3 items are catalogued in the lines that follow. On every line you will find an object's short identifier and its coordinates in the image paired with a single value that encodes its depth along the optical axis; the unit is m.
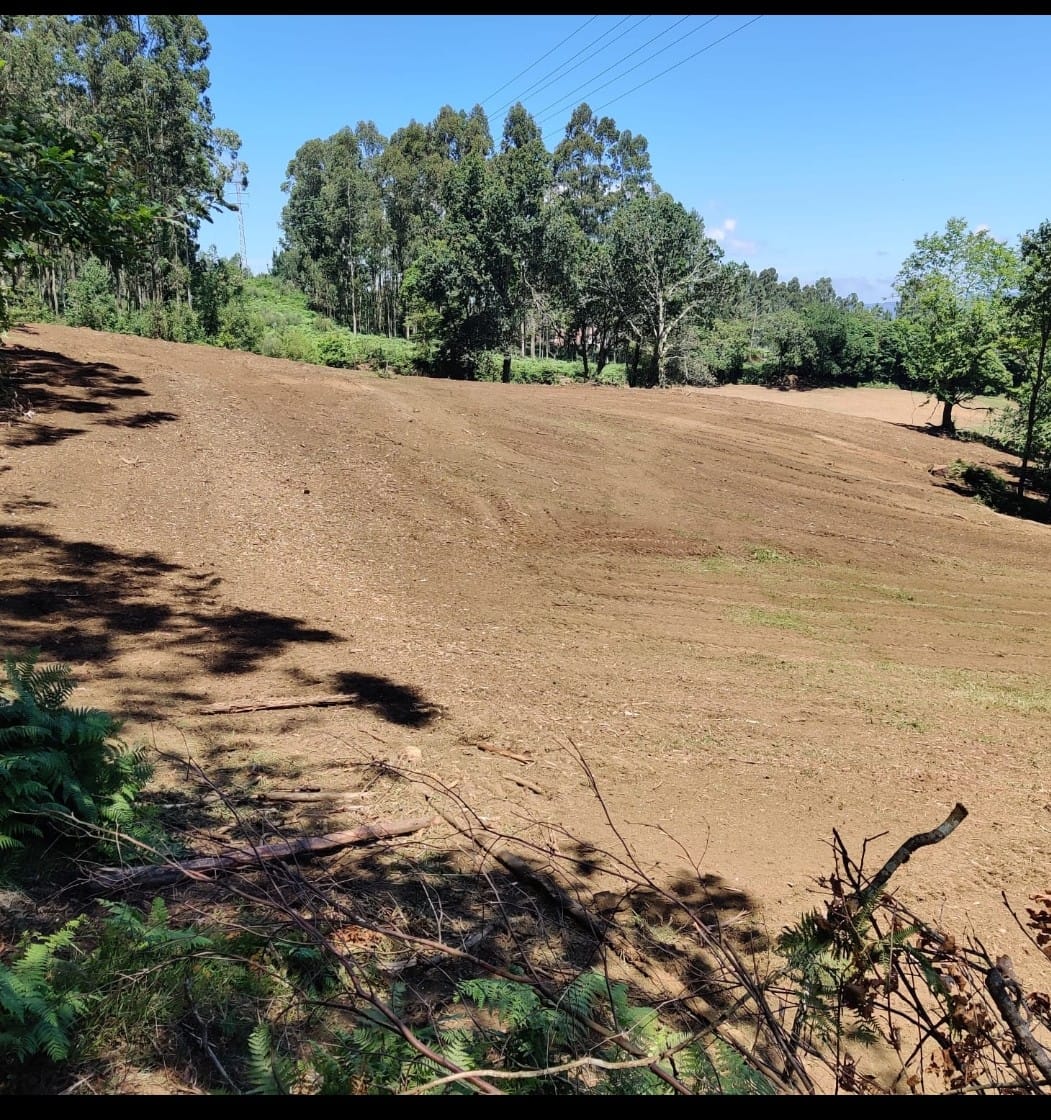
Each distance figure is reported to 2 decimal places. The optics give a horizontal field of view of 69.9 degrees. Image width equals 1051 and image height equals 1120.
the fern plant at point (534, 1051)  1.88
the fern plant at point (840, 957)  2.08
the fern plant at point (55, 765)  2.97
